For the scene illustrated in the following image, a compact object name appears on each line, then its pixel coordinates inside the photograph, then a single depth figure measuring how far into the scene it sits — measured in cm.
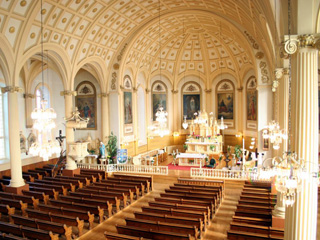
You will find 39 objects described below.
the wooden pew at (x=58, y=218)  1031
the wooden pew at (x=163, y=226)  948
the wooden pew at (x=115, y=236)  874
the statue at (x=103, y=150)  2139
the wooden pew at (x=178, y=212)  1072
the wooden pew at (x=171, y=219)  1010
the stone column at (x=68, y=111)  1942
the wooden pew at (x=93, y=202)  1189
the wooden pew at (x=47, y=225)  958
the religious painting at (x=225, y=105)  2891
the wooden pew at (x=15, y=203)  1217
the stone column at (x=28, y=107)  2217
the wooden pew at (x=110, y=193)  1357
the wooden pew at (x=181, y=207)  1136
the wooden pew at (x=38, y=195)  1358
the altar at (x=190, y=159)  2288
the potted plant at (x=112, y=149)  2225
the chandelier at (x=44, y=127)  1171
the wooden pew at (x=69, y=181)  1591
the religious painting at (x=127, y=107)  2511
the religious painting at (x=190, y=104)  3047
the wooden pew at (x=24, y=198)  1297
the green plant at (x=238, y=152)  2198
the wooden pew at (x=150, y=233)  888
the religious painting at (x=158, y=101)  2950
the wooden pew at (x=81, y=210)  1097
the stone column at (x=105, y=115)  2397
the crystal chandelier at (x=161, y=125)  1709
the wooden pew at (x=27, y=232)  897
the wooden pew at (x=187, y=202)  1220
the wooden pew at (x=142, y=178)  1647
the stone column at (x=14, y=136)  1500
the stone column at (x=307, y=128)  551
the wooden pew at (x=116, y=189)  1429
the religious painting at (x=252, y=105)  2502
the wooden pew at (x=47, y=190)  1423
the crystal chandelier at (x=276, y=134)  975
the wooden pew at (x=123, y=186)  1502
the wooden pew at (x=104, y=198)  1239
